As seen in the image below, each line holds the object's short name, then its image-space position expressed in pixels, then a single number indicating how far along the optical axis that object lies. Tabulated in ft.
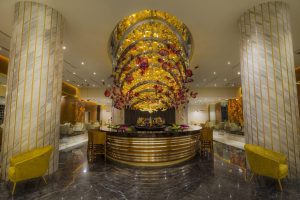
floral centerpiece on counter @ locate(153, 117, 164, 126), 19.93
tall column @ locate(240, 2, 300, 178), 9.52
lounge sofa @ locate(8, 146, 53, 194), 7.80
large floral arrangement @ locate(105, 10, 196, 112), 15.18
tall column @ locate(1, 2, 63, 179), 9.61
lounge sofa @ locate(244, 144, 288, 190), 7.88
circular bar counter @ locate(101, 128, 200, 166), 12.36
